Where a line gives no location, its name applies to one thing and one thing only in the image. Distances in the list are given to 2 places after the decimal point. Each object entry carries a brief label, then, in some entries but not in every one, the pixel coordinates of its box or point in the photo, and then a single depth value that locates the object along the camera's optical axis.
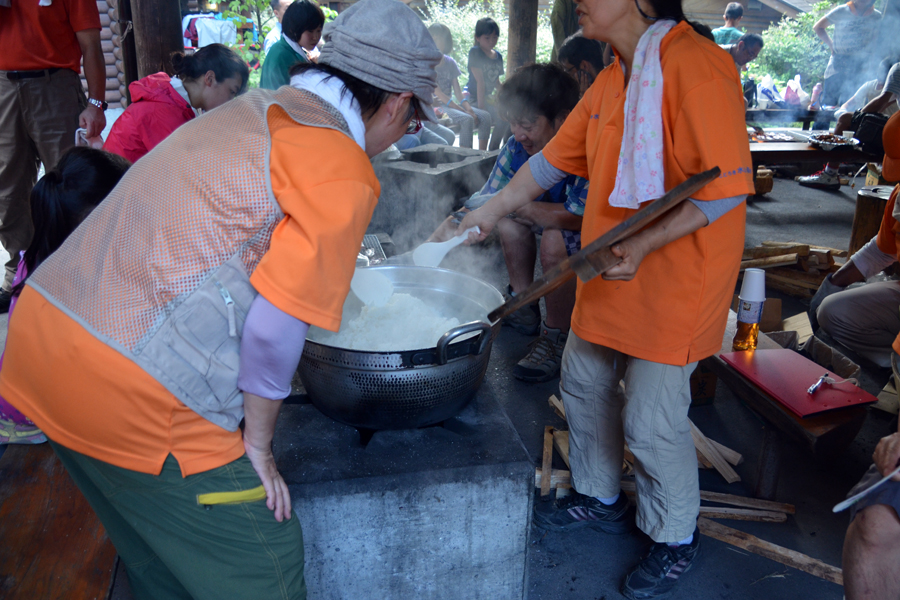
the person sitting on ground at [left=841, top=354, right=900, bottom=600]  1.74
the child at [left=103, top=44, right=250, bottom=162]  3.75
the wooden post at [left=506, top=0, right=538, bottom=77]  8.29
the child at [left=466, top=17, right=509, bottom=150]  10.64
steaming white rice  2.10
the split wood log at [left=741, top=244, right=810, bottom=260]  5.53
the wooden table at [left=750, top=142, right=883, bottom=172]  6.80
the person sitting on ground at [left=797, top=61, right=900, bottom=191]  6.14
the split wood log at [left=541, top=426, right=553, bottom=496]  2.78
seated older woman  3.66
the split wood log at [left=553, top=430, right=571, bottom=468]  2.99
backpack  6.14
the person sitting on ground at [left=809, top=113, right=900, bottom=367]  3.68
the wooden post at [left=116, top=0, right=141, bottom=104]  5.54
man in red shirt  4.09
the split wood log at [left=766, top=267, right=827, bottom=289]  5.19
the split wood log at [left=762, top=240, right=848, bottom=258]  5.50
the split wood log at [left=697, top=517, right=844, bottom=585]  2.34
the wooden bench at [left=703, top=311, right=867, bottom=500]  2.42
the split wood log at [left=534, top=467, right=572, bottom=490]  2.78
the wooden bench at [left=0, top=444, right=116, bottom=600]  2.15
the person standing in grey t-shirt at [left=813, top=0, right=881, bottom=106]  10.81
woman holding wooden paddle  1.78
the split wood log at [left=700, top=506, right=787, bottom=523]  2.67
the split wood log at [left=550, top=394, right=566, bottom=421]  3.47
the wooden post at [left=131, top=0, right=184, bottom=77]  5.08
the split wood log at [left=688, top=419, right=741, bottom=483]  2.94
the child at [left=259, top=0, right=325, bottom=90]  5.12
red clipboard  2.52
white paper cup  2.95
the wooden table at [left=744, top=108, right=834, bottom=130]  10.72
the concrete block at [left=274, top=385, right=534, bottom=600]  1.92
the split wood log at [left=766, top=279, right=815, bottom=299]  5.18
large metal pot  1.80
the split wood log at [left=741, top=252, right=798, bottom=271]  5.30
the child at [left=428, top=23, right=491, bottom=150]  10.13
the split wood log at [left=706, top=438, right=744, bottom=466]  3.03
